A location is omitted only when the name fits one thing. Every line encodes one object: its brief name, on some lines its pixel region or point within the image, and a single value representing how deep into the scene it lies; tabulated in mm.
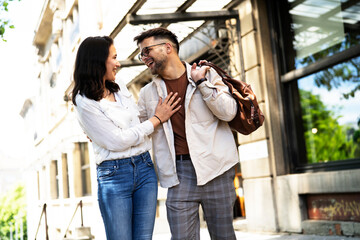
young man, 3713
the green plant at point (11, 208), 53597
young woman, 3240
